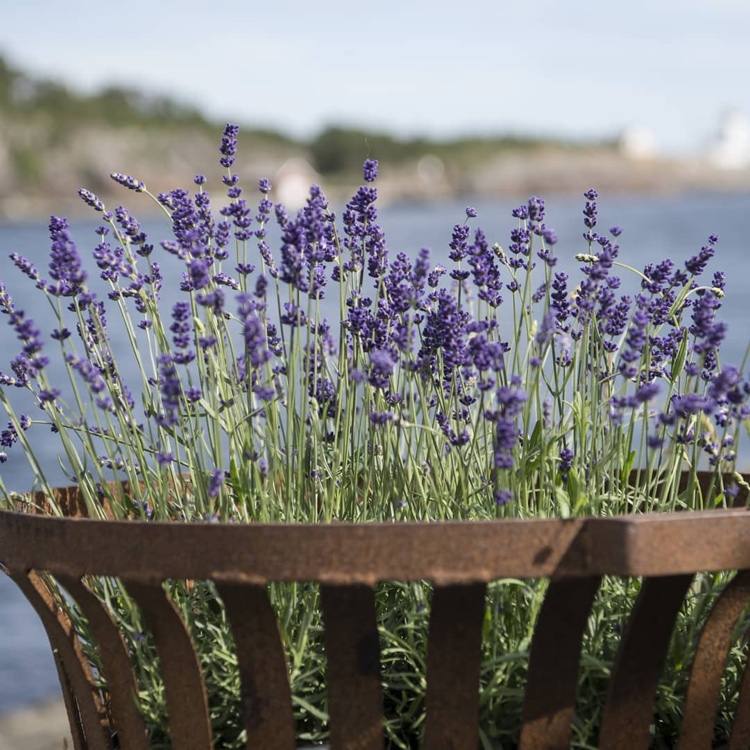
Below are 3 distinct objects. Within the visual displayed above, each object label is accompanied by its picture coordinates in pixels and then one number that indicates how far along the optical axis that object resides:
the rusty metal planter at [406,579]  1.15
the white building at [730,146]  131.96
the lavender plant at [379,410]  1.30
